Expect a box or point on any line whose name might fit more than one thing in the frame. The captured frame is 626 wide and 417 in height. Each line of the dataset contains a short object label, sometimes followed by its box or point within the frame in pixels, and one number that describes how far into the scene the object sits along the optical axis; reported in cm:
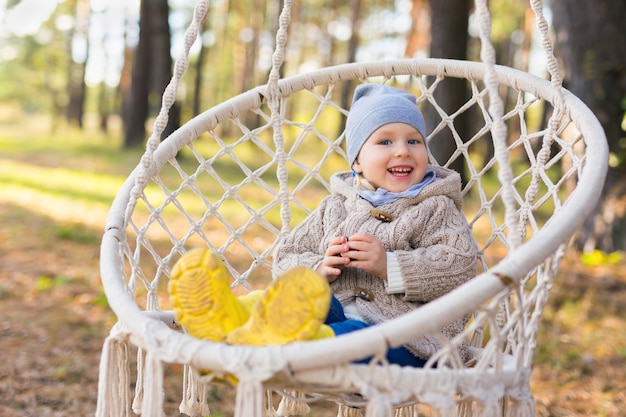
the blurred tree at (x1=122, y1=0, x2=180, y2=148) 864
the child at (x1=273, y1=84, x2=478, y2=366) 153
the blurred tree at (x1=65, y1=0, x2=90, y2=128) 1681
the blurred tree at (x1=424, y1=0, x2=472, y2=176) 460
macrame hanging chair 110
